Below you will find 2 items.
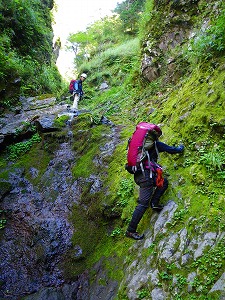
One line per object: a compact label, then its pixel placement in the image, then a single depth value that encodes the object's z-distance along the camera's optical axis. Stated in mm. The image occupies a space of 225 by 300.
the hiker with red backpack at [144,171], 4848
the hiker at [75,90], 13656
